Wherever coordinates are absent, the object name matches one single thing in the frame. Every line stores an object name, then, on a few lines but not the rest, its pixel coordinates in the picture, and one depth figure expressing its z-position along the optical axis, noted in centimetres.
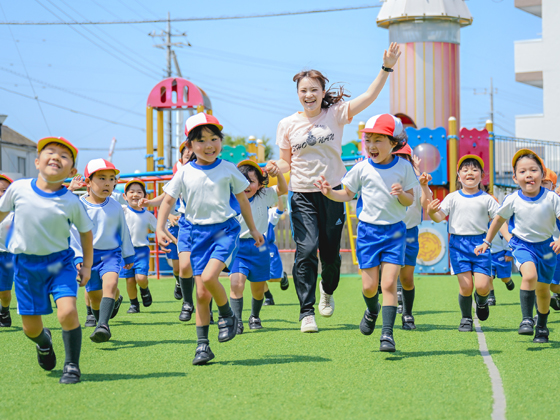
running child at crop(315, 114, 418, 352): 554
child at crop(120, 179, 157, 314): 911
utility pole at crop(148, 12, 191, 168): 4175
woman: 641
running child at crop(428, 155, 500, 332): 680
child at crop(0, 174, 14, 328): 703
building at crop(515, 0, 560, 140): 3159
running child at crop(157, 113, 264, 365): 518
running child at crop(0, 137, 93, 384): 466
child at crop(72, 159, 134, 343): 648
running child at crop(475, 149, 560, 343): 606
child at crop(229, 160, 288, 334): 707
